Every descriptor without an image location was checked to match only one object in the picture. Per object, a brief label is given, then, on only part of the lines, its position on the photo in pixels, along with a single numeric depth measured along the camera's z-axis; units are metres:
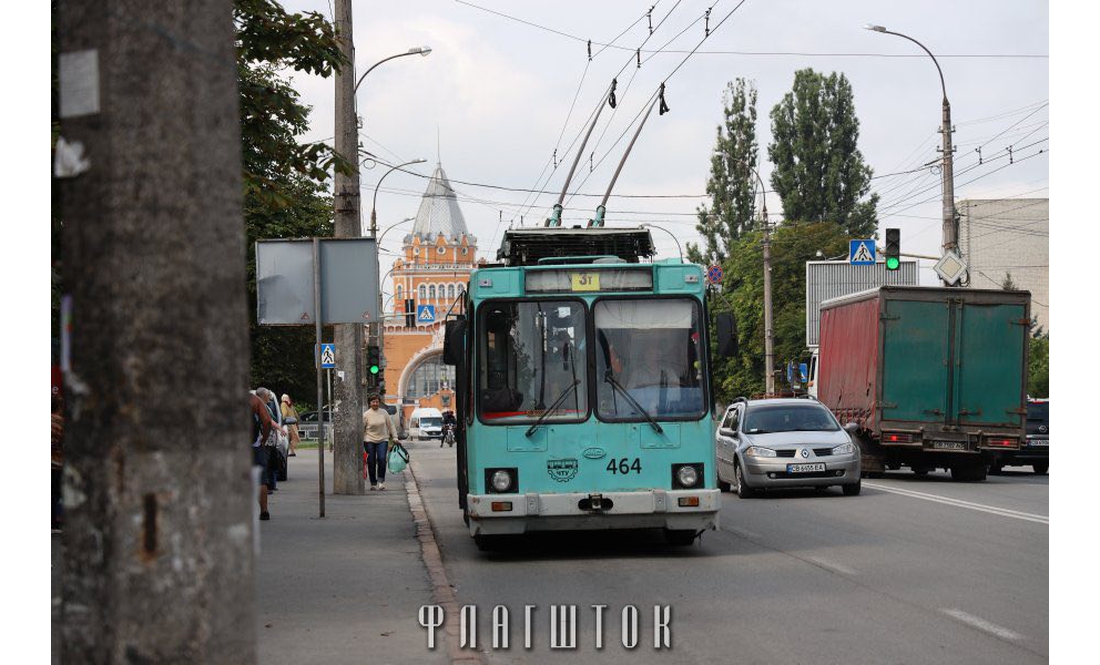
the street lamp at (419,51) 34.42
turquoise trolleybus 13.51
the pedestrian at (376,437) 27.12
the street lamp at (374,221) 52.03
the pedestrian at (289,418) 31.15
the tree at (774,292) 74.56
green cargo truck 25.72
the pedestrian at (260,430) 17.38
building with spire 130.75
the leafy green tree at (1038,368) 65.88
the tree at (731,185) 79.88
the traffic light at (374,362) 36.28
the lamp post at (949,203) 31.11
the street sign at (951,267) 29.91
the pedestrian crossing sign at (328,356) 32.34
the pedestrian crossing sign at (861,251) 41.59
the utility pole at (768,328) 51.49
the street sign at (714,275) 57.28
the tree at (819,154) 75.50
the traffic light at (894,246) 30.34
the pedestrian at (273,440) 20.16
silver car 21.95
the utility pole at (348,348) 23.30
